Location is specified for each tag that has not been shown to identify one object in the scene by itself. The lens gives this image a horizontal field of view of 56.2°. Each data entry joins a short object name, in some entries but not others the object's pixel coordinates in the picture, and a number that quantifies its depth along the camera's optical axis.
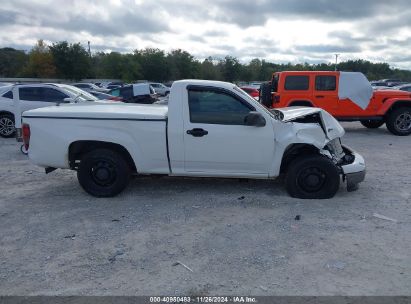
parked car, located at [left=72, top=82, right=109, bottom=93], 32.85
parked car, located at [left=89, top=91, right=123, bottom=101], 15.16
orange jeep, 12.07
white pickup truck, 5.42
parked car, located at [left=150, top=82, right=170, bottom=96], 36.06
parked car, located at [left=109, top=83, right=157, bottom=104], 16.12
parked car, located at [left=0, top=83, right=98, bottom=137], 11.09
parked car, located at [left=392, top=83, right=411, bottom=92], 21.09
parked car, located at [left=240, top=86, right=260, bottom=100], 18.29
